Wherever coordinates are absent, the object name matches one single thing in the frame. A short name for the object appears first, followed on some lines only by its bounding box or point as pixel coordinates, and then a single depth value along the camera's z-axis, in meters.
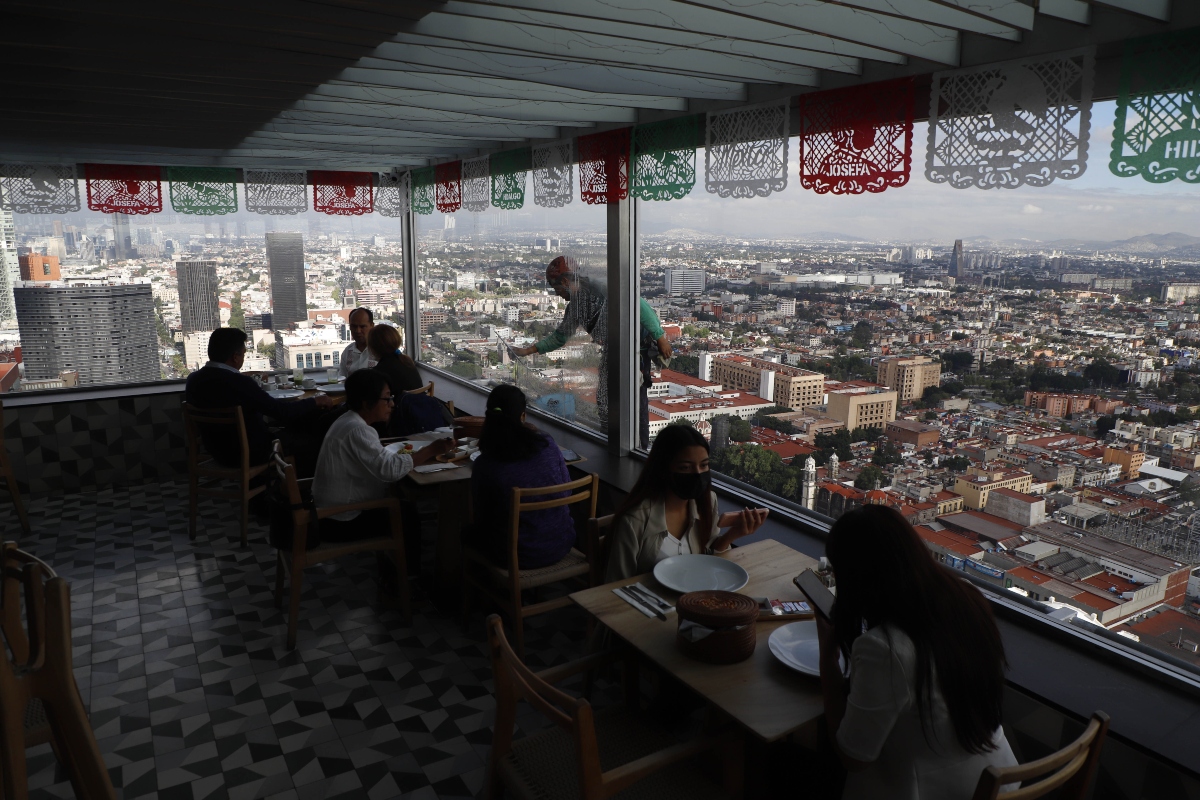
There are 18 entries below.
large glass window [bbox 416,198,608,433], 4.31
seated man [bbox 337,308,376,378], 5.69
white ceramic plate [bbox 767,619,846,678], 1.79
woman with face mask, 2.42
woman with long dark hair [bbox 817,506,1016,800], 1.45
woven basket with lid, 1.82
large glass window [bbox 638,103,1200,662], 2.10
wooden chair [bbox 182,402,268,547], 4.25
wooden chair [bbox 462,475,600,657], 2.90
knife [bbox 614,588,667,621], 2.07
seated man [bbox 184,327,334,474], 4.38
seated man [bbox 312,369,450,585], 3.26
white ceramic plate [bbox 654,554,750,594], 2.23
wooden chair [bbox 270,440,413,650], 3.13
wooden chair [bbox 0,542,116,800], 1.82
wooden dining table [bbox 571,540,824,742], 1.64
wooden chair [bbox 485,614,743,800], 1.58
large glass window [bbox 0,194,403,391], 5.63
